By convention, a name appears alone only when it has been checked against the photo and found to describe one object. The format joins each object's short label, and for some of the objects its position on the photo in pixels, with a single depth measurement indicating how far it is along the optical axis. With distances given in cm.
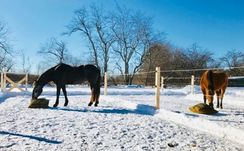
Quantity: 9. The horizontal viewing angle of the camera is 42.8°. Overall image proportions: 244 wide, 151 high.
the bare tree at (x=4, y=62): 3612
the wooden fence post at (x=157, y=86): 838
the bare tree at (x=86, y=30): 3978
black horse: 941
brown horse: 915
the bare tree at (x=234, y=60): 4095
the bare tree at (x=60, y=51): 4362
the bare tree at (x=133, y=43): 3922
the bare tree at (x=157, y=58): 3825
